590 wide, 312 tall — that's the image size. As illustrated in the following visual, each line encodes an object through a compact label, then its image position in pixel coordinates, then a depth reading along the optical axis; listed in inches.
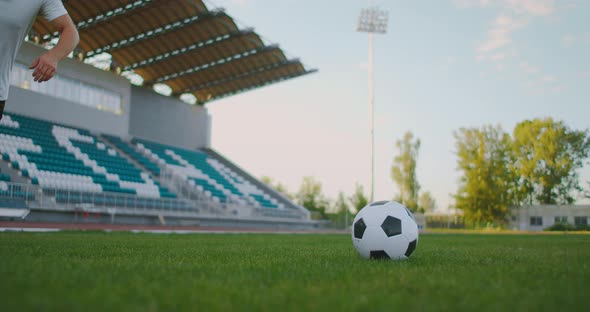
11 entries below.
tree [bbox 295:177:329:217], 2210.9
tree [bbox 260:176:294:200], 2564.0
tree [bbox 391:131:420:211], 2066.9
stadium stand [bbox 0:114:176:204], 820.6
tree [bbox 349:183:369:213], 1955.0
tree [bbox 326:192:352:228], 1449.3
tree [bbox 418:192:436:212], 3684.3
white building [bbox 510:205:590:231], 1717.5
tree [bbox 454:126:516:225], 1674.5
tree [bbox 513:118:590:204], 1961.1
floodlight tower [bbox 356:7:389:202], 1368.1
